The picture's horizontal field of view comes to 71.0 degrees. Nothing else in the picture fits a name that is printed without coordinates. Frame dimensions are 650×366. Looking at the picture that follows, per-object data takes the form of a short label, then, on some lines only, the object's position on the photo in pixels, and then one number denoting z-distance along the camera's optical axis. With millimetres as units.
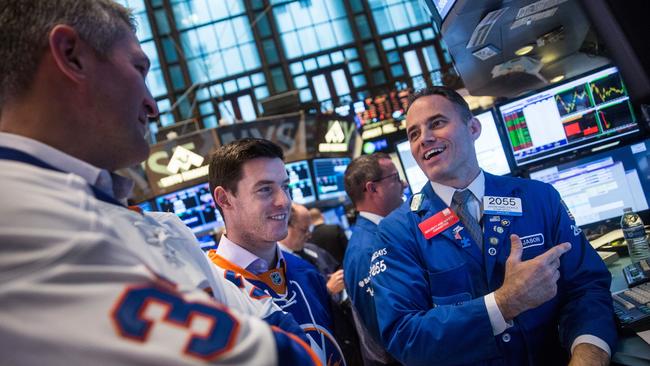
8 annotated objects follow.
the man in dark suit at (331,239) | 4758
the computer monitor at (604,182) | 2648
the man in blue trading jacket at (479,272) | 1453
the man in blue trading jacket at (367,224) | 2082
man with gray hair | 556
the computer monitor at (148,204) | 8070
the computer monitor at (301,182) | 8250
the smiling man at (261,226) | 1846
